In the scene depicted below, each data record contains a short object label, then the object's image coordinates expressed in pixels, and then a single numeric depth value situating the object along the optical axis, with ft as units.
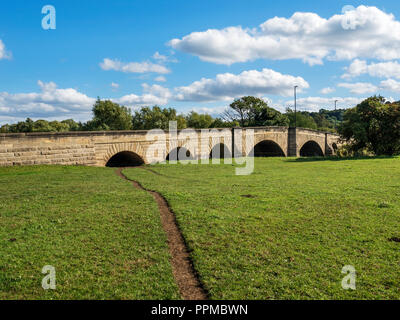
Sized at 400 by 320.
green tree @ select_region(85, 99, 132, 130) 164.14
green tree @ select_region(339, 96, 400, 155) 98.58
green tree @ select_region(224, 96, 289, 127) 209.15
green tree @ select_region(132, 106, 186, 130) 190.90
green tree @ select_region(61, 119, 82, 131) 285.35
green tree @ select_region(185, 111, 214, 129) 216.95
